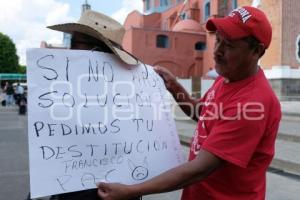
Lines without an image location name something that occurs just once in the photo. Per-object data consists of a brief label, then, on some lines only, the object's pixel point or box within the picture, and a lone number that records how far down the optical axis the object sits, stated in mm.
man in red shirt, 1526
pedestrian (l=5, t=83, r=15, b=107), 25550
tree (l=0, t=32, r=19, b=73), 71938
